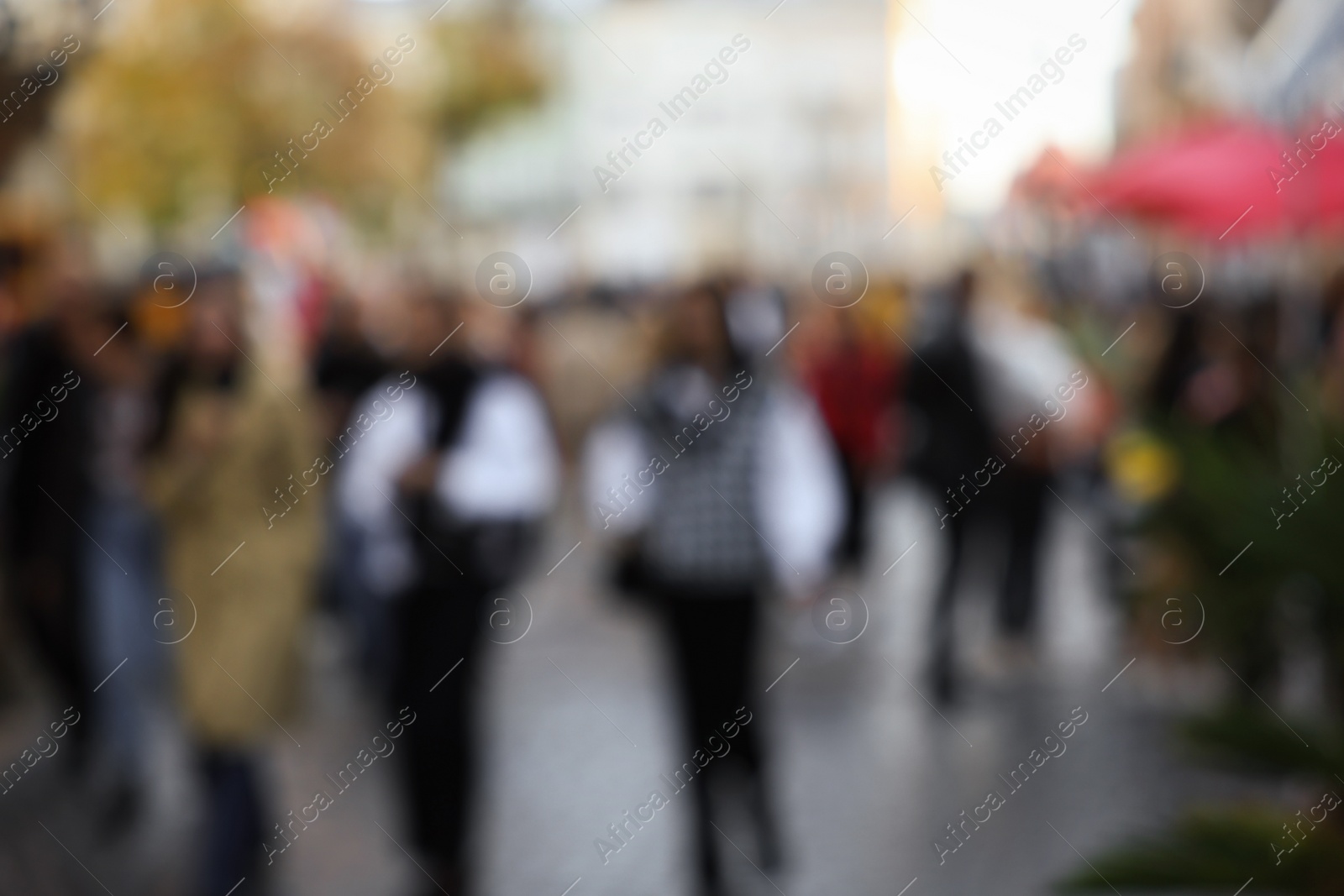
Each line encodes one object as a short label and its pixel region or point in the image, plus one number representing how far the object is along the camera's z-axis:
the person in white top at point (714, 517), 10.75
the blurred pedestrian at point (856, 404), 21.78
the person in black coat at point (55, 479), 13.69
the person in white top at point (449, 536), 10.57
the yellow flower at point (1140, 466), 7.47
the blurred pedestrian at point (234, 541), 10.16
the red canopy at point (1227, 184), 15.77
